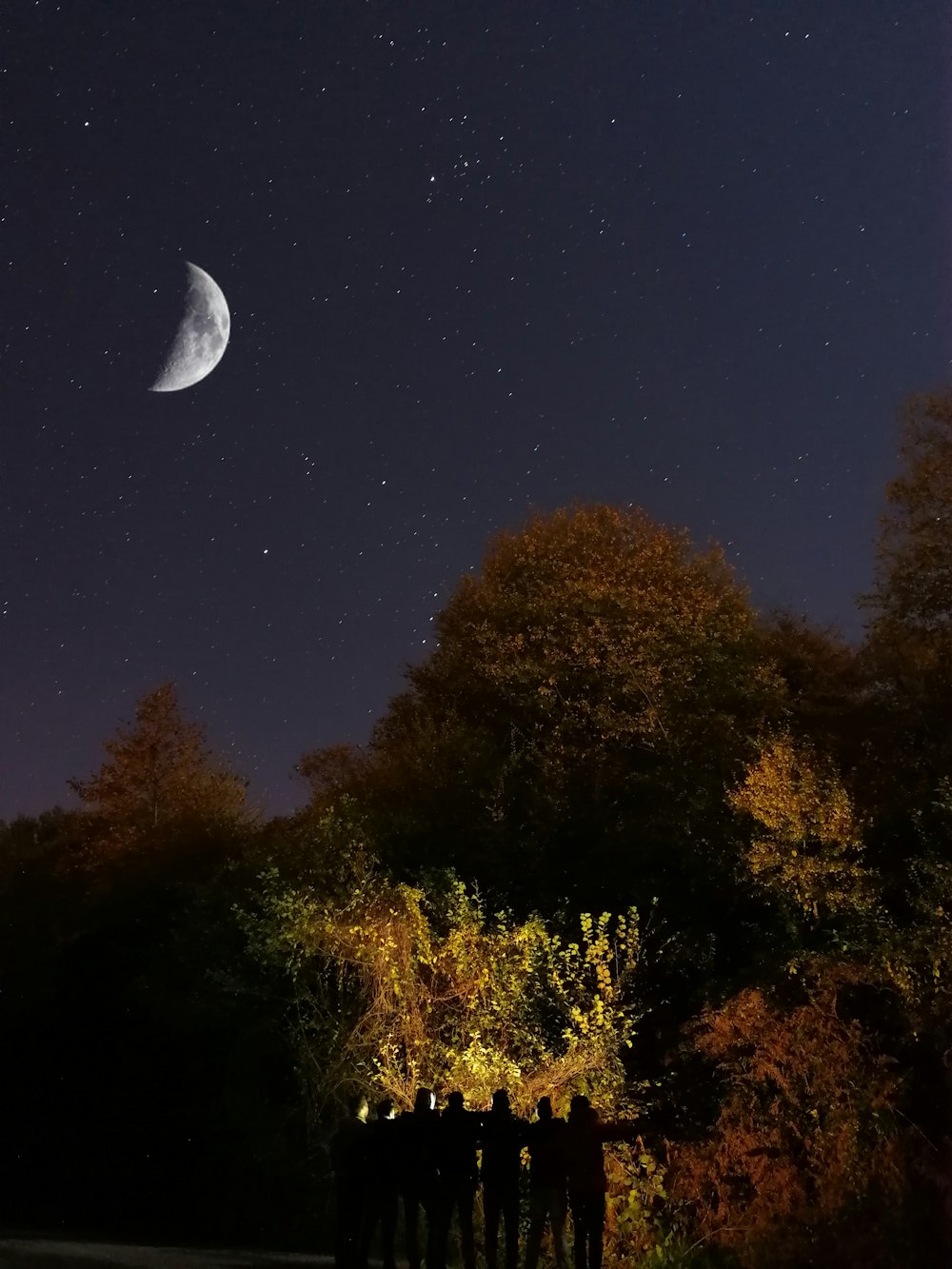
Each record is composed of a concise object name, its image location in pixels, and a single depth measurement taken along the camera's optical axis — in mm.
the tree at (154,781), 37969
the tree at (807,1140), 13625
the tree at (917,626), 19312
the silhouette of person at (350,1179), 10492
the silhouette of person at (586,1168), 10336
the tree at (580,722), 21922
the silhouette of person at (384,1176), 10422
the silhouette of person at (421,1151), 10352
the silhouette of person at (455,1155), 10320
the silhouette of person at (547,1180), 10531
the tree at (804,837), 17344
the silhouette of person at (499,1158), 10328
